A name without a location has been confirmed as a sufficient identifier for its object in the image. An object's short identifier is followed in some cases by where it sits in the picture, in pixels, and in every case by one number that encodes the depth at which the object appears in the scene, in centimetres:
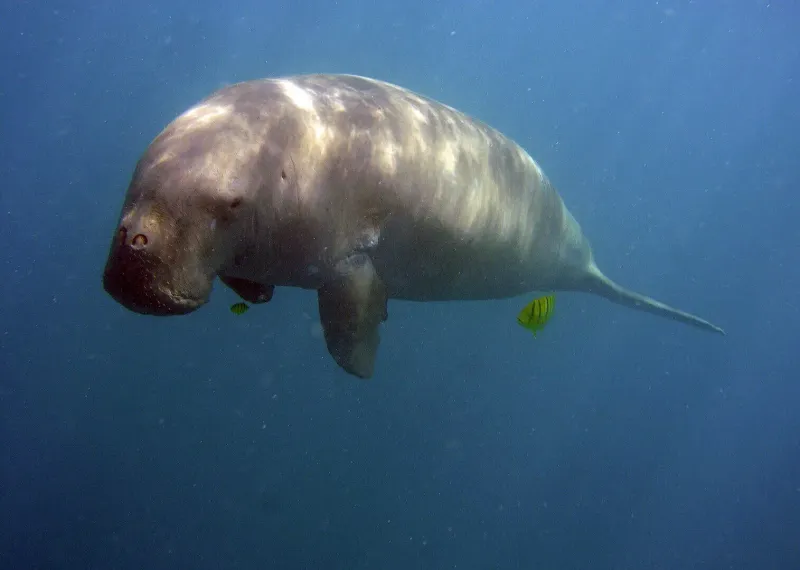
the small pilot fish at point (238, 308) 549
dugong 241
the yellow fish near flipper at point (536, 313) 532
